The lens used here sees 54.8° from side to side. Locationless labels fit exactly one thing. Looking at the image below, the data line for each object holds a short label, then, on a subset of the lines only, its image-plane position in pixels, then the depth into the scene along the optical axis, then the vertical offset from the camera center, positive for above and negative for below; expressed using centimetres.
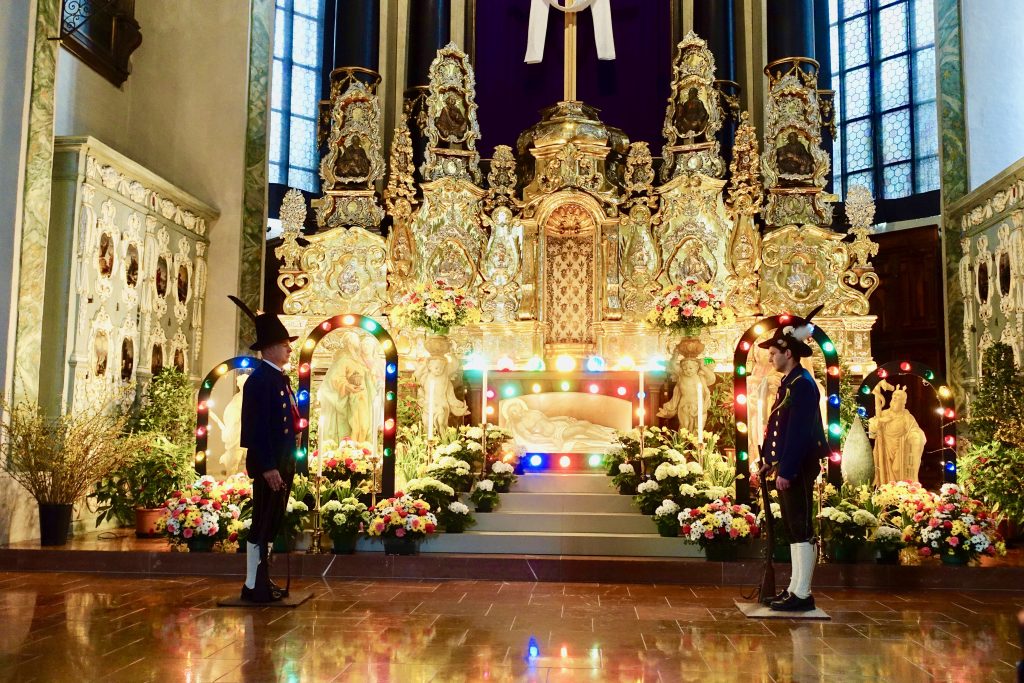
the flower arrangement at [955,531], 889 -92
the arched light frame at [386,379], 970 +46
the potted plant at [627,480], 1080 -57
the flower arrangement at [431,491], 992 -66
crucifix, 1490 +603
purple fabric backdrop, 1784 +643
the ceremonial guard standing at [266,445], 724 -15
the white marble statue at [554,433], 1254 -8
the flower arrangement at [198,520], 920 -90
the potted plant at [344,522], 930 -92
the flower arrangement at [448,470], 1051 -47
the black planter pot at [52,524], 990 -103
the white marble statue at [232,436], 1212 -15
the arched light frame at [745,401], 953 +27
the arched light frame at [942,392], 1027 +40
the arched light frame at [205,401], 1084 +25
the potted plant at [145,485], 1080 -68
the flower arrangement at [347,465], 1066 -44
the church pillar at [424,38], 1684 +665
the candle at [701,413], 1138 +18
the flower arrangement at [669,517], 984 -89
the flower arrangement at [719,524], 916 -89
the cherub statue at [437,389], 1232 +46
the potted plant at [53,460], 995 -38
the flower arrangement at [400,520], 925 -89
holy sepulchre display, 1425 +290
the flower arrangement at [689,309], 1252 +151
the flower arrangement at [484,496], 1048 -74
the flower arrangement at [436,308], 1248 +149
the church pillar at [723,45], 1638 +656
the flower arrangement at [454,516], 996 -91
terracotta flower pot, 1077 -105
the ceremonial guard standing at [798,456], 706 -19
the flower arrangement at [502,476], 1083 -55
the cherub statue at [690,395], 1271 +42
